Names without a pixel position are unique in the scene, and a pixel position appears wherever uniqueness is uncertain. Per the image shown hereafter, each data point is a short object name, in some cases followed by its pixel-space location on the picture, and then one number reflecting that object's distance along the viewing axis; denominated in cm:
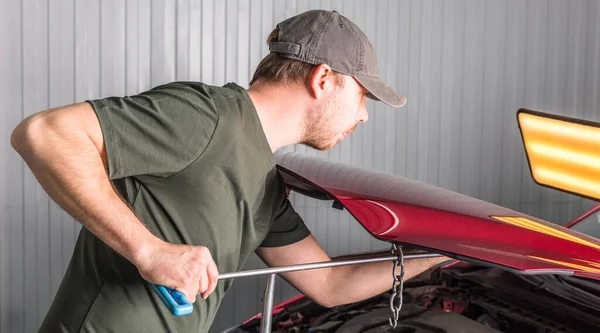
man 146
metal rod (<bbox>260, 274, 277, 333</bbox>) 216
